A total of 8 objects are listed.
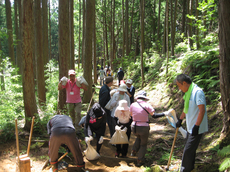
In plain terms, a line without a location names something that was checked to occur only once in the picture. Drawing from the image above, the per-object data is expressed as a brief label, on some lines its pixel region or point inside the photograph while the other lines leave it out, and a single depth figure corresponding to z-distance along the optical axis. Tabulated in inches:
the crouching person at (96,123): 204.7
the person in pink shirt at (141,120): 200.4
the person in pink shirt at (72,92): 273.0
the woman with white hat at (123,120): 214.7
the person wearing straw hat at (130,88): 311.1
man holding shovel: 142.4
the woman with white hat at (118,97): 242.1
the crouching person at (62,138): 167.0
